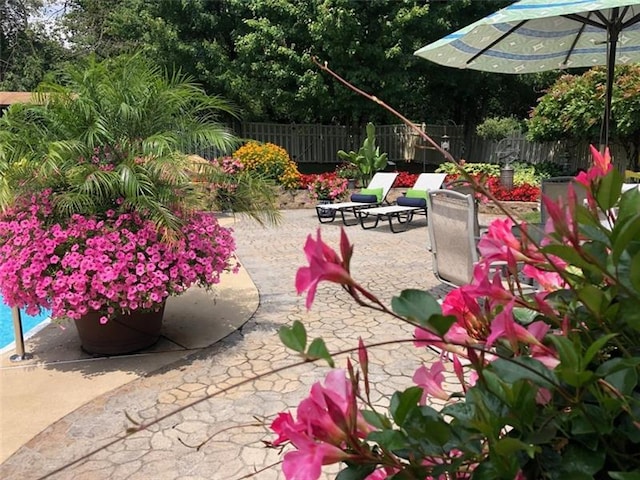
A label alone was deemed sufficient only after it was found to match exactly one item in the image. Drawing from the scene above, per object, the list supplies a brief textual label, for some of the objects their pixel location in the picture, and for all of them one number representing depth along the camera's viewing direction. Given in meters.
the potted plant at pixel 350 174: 13.71
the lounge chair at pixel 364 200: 10.12
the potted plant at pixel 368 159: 13.32
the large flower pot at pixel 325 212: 10.65
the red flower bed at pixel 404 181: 13.83
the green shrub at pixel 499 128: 17.38
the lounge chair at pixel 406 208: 9.39
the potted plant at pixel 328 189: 11.91
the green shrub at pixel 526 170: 13.72
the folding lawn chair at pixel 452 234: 3.49
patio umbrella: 4.55
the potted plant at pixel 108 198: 3.38
